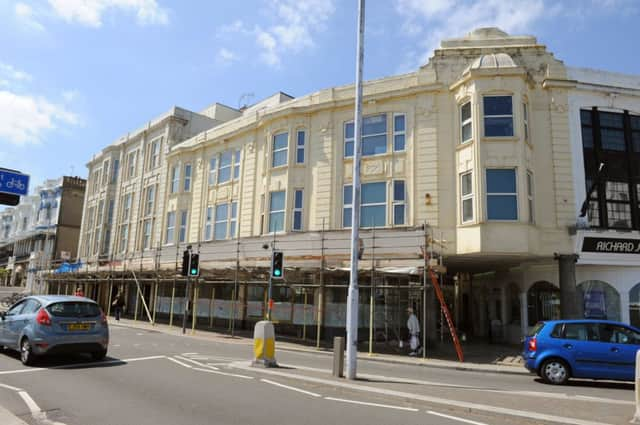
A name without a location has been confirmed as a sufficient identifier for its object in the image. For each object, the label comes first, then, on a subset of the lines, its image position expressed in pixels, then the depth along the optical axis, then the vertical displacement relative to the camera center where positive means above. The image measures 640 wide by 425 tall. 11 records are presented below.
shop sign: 17.48 +2.25
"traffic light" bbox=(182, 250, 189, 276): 19.77 +1.11
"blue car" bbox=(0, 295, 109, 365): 10.50 -0.94
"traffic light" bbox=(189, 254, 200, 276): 19.62 +1.07
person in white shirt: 15.84 -1.11
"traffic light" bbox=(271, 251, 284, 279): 14.62 +0.93
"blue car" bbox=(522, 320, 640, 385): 10.71 -1.03
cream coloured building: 17.48 +4.33
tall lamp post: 10.02 +1.40
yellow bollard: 11.38 -1.21
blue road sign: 9.64 +2.11
